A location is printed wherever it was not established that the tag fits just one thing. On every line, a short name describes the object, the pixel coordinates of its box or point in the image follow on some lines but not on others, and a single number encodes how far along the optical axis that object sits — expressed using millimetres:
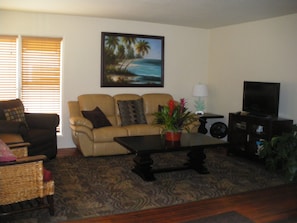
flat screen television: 5215
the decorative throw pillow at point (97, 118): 5641
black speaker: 6629
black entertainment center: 5078
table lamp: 6781
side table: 6609
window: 5743
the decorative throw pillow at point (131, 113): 6082
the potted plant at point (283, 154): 4039
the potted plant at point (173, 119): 4566
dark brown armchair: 4621
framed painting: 6336
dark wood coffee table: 4230
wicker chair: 2951
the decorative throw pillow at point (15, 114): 4953
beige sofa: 5406
